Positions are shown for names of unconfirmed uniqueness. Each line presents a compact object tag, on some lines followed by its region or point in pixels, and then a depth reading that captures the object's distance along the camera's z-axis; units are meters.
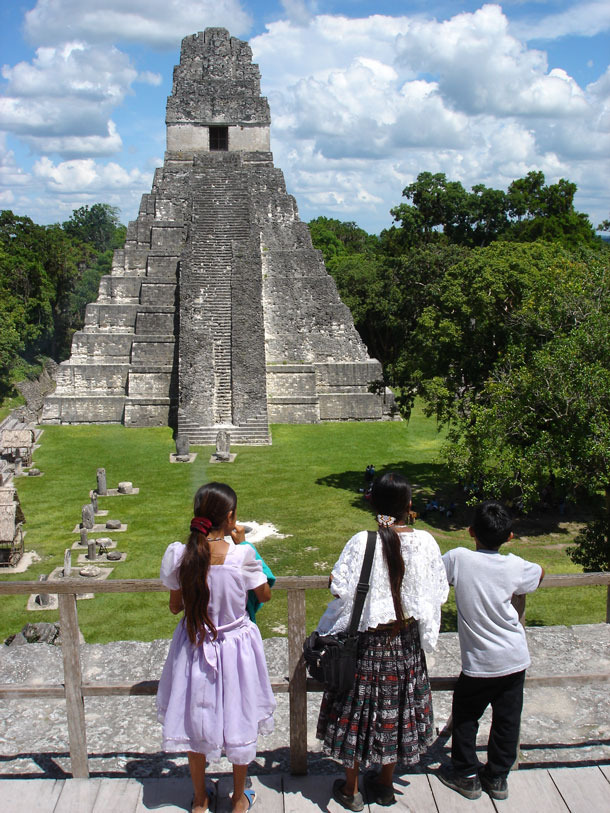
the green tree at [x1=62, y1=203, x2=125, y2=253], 80.25
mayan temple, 26.14
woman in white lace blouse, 3.67
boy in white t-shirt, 3.88
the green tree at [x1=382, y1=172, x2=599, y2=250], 46.34
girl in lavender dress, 3.61
